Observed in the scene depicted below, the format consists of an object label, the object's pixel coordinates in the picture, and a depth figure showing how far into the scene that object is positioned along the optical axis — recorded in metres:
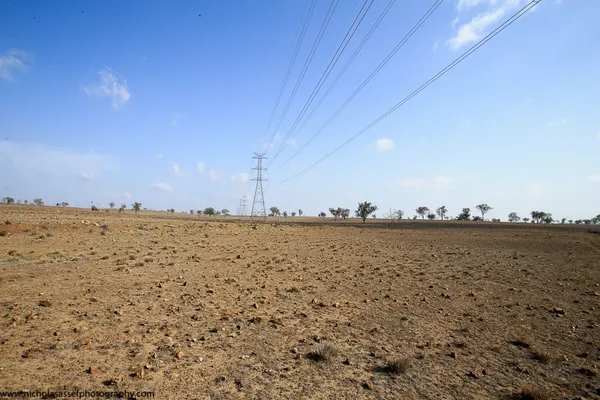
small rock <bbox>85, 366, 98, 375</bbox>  6.02
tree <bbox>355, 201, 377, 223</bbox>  113.62
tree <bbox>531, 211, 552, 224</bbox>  169.38
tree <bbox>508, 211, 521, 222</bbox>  198.38
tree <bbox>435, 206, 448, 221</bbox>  178.38
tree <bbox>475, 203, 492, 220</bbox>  171.62
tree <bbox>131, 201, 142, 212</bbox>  120.59
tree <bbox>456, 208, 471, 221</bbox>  155.12
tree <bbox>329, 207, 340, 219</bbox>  162.35
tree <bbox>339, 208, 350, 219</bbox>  164.90
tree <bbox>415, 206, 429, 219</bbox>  186.12
